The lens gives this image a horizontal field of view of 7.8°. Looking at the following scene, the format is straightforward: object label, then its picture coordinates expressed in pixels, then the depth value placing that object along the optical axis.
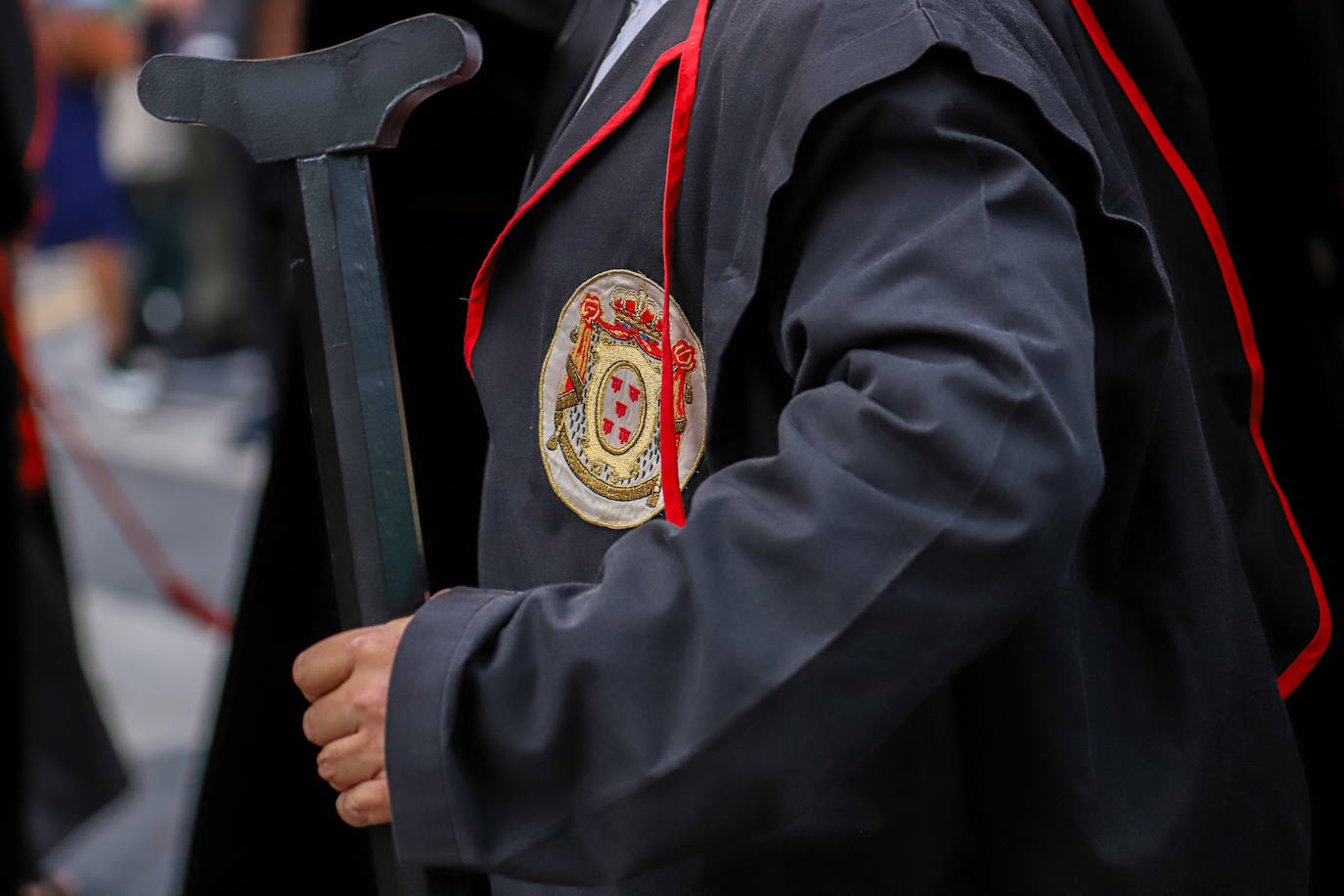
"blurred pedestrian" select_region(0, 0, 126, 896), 5.93
